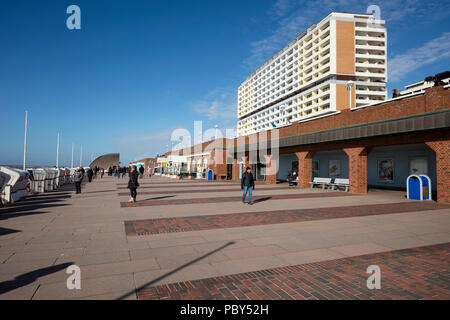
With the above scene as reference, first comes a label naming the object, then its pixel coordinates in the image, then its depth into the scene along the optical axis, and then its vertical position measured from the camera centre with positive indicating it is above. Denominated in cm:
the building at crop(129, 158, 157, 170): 7396 +161
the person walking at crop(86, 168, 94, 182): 2958 -71
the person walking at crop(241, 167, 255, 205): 1203 -52
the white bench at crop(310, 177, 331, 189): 1903 -85
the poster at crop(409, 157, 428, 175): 1736 +37
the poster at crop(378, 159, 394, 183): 1978 +3
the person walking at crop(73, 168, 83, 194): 1662 -65
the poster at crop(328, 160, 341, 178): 2362 +16
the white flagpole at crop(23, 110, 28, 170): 2328 +177
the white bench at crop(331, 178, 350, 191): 1732 -86
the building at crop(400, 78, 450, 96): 7318 +2295
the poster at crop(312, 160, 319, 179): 2613 +16
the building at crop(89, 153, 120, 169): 9241 +254
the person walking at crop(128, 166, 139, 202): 1224 -61
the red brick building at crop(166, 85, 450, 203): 1185 +171
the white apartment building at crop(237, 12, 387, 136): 7675 +3127
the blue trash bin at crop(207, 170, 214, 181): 3262 -75
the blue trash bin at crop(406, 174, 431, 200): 1284 -79
